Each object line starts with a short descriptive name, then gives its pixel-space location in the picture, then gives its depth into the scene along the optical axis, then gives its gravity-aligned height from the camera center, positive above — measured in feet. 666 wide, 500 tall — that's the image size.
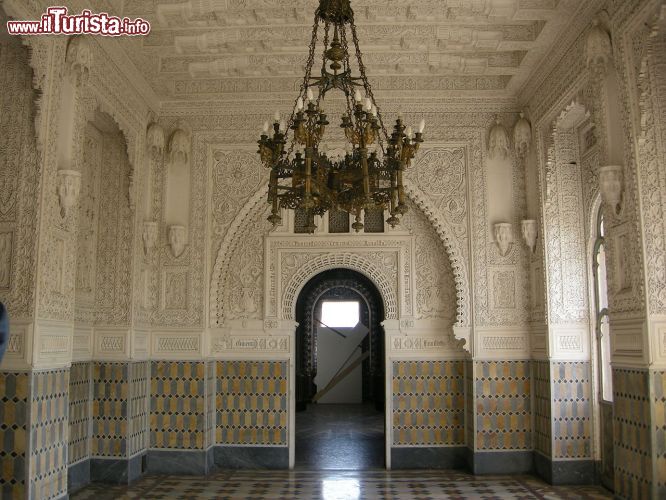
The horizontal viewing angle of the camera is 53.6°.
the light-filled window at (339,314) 43.04 +0.76
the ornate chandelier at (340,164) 11.87 +3.08
